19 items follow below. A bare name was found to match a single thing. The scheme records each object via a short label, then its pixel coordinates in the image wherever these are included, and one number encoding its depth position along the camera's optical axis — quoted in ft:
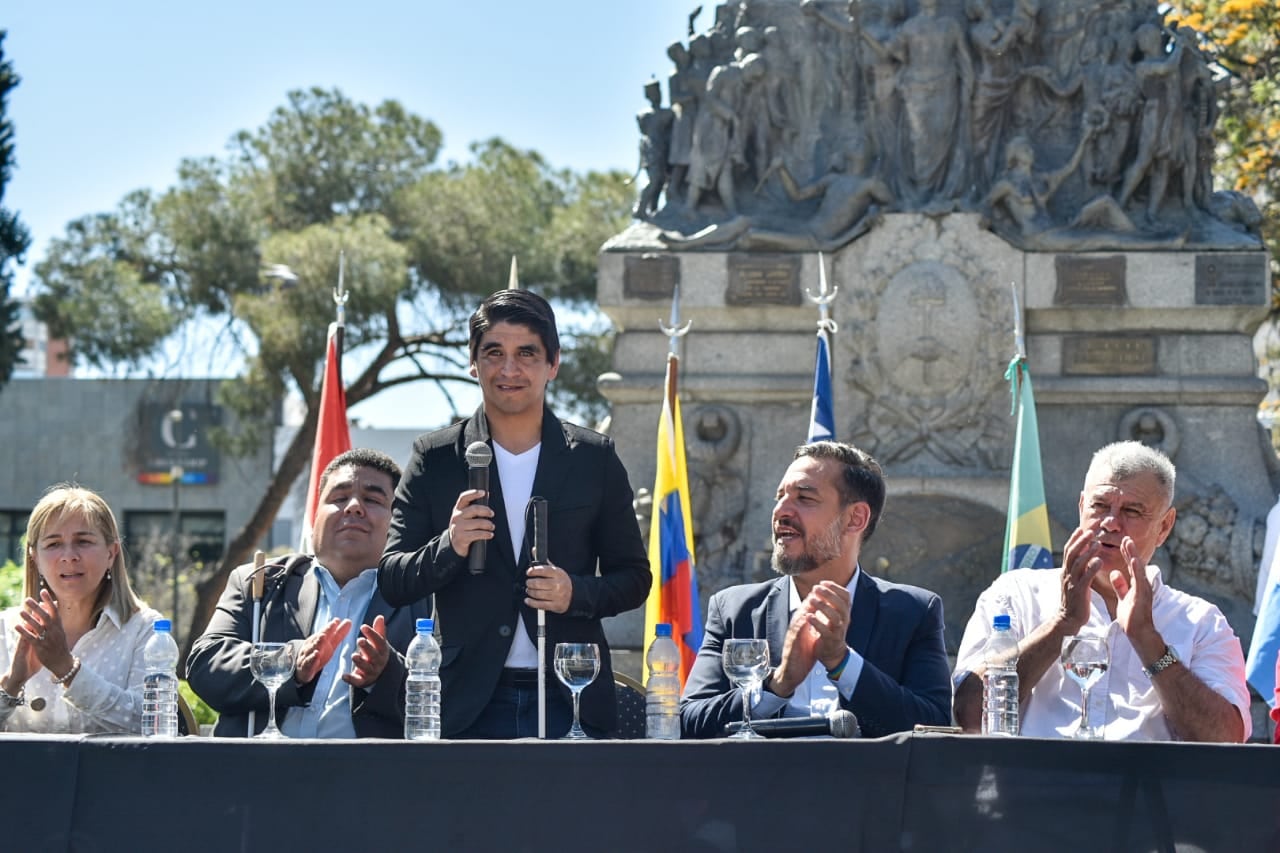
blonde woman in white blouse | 33.87
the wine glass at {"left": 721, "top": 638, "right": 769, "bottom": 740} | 29.77
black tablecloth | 24.58
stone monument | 73.16
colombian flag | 57.77
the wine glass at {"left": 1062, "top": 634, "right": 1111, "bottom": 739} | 29.59
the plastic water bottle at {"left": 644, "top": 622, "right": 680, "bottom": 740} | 30.13
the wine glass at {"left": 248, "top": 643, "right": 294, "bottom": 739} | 30.15
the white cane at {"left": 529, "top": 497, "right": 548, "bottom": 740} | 29.77
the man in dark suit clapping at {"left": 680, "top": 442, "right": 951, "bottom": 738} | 30.96
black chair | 35.92
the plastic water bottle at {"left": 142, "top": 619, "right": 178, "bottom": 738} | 30.53
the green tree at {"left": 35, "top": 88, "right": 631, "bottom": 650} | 150.37
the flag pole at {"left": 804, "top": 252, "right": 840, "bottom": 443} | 61.97
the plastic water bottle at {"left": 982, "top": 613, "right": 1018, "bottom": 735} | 30.63
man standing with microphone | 31.39
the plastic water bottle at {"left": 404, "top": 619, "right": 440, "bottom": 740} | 28.94
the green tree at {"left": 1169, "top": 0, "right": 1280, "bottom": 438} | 105.72
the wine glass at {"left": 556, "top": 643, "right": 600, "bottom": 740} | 29.21
